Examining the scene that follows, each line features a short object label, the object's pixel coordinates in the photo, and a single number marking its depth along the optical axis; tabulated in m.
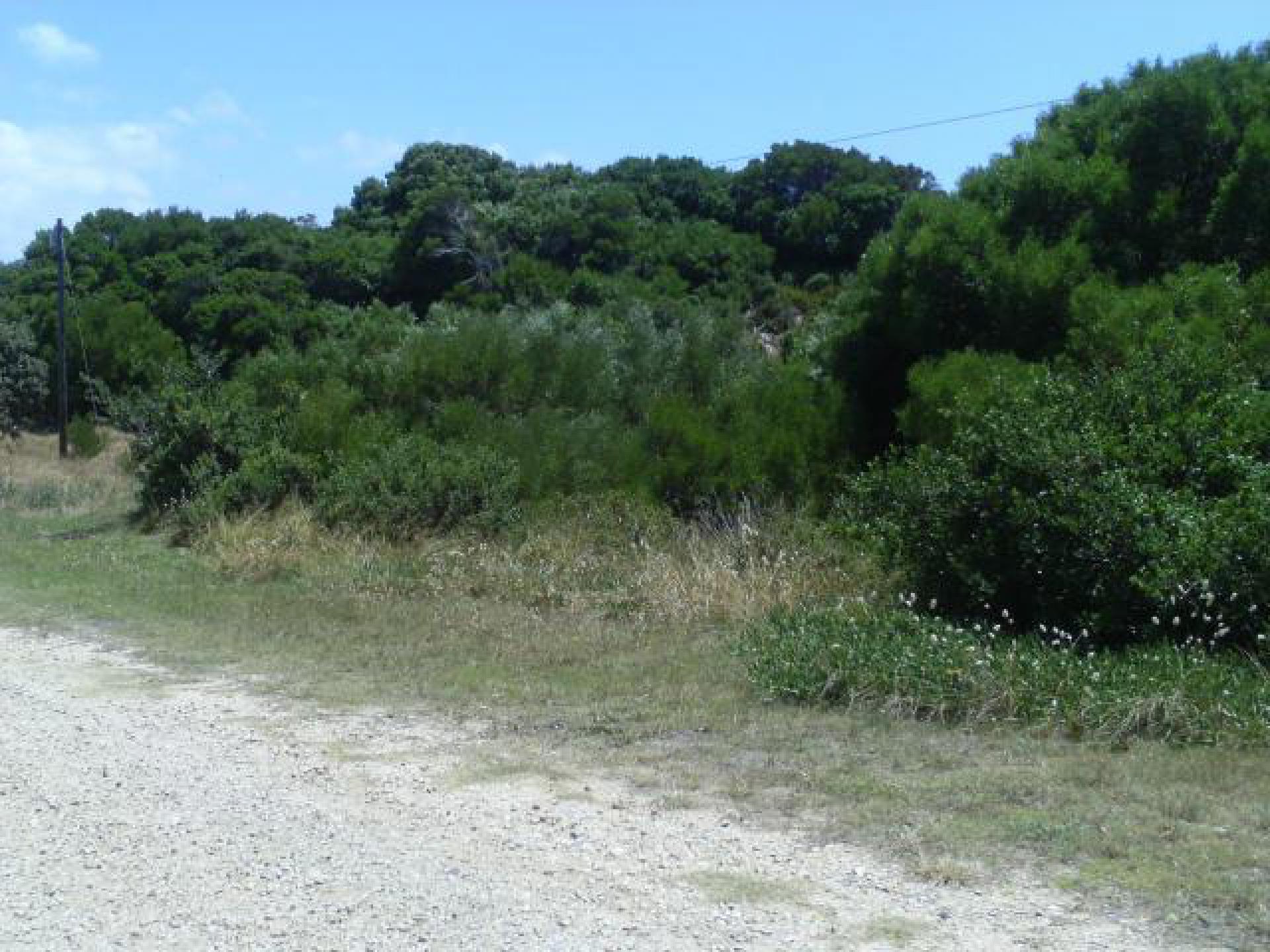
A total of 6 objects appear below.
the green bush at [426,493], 17.62
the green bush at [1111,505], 9.45
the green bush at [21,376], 42.84
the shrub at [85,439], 38.28
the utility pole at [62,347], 36.44
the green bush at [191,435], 21.42
